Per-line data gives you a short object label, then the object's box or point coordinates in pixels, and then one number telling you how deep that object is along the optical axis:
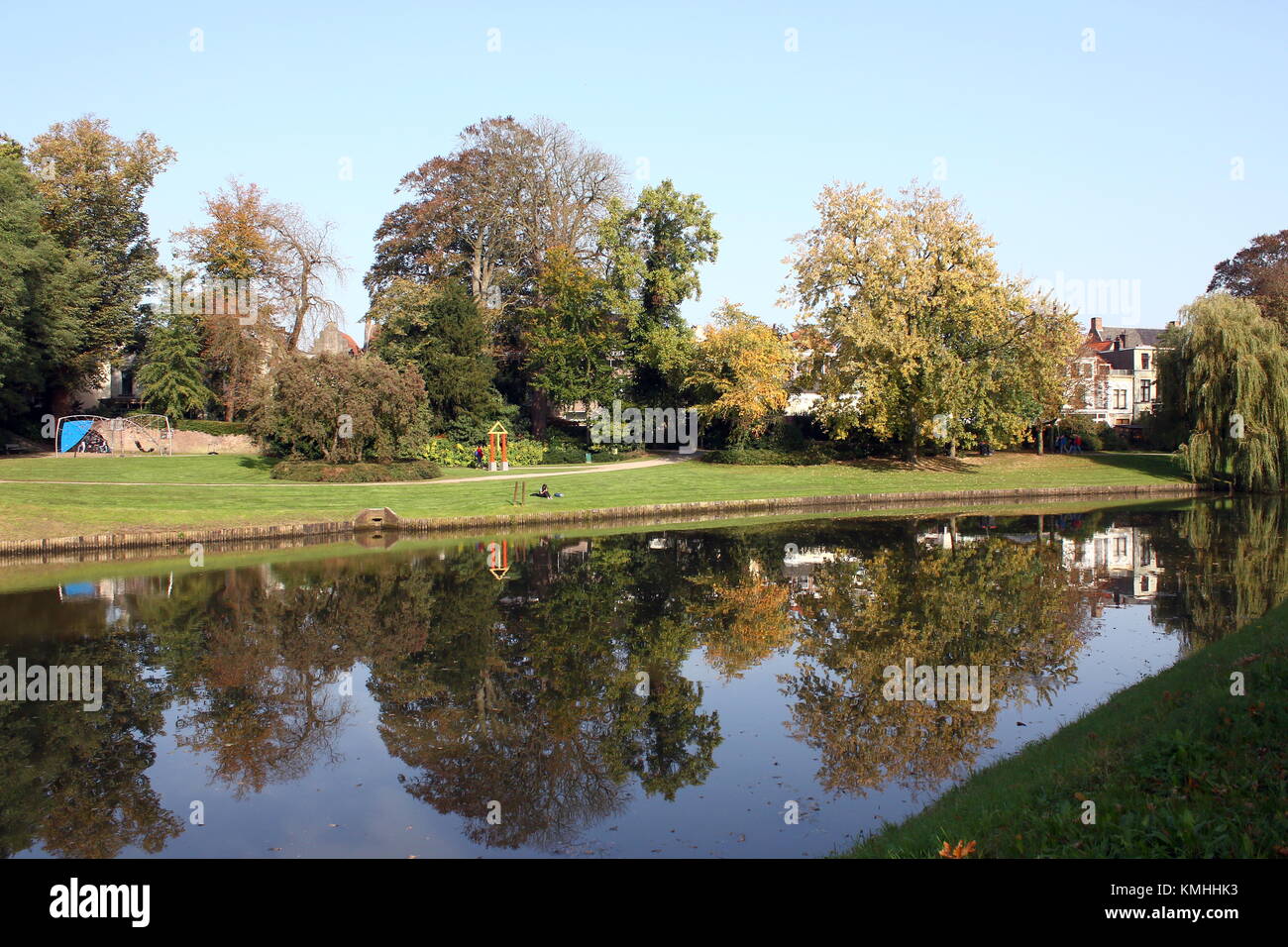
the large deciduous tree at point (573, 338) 49.28
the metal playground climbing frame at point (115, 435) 44.09
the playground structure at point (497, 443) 44.16
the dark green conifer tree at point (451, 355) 46.84
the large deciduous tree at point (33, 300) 37.60
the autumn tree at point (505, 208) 54.53
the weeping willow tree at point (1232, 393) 39.94
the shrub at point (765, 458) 48.06
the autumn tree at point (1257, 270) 57.81
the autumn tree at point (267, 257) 50.25
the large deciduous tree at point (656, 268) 50.88
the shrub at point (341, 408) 37.78
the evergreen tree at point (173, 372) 47.91
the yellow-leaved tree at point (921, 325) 44.72
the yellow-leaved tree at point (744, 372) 47.25
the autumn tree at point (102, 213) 47.00
